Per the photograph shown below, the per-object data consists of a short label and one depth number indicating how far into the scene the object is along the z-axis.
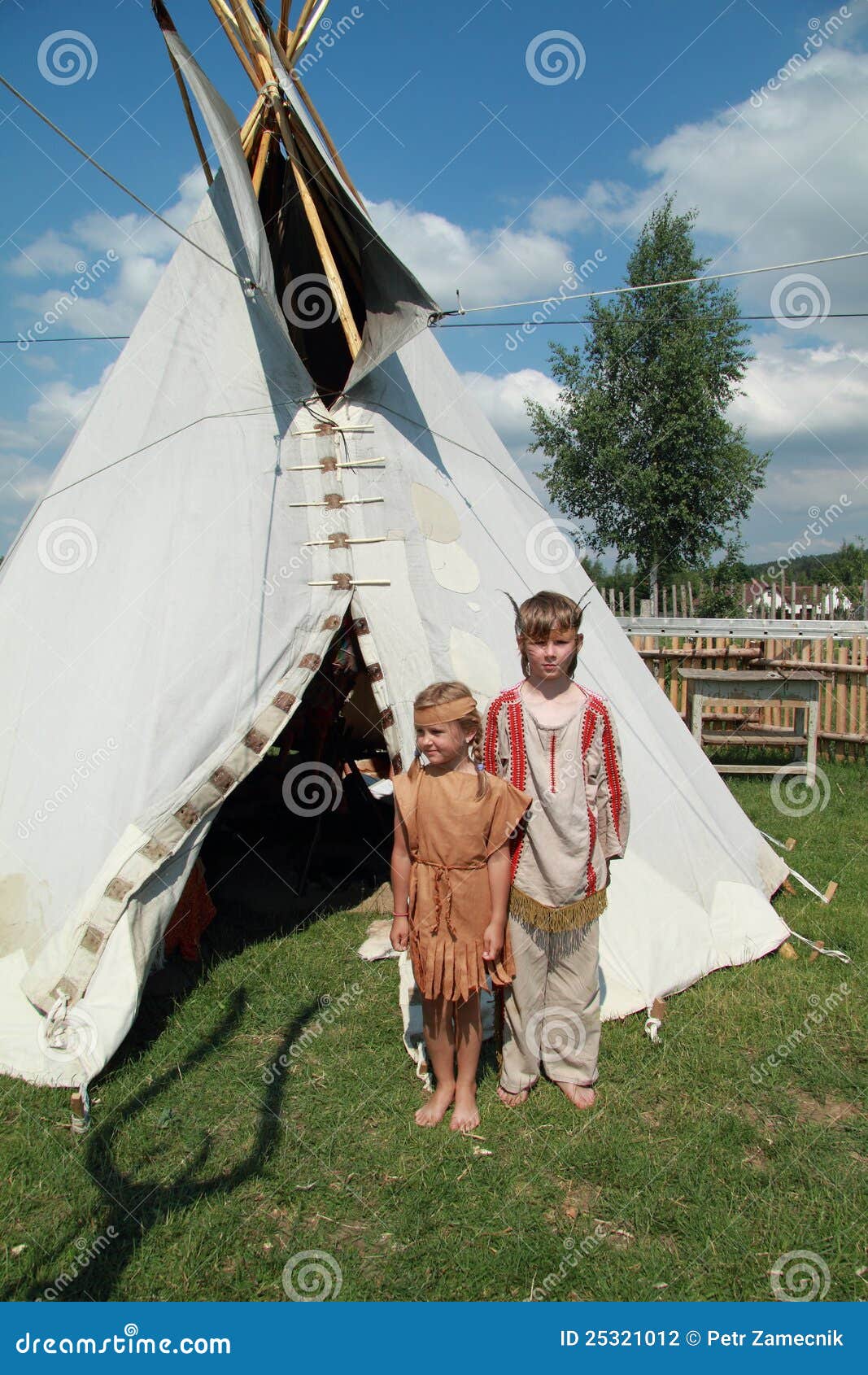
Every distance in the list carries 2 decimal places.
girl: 2.71
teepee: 3.33
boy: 2.86
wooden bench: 7.77
